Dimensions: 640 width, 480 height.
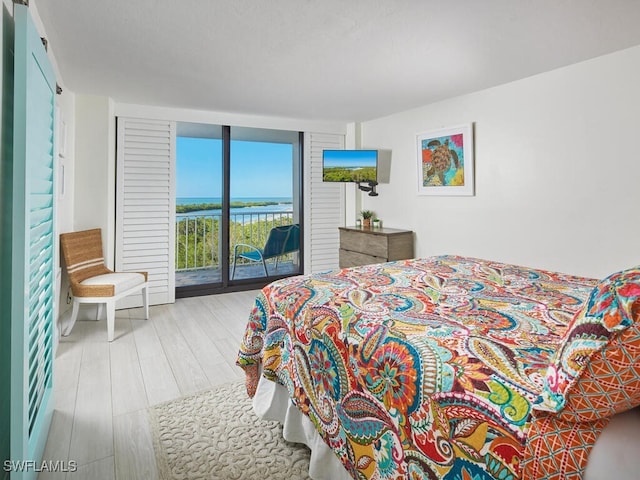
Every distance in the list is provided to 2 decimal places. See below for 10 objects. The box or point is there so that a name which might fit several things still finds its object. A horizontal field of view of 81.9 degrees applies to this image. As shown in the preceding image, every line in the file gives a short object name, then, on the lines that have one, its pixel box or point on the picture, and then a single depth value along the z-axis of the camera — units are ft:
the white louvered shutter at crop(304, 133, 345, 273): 17.47
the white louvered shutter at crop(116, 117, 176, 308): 13.83
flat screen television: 15.62
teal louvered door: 4.43
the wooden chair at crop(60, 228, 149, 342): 10.83
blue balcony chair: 17.97
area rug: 5.65
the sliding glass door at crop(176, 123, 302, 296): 16.44
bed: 2.72
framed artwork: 12.44
